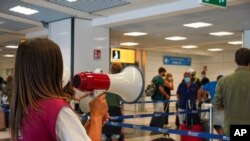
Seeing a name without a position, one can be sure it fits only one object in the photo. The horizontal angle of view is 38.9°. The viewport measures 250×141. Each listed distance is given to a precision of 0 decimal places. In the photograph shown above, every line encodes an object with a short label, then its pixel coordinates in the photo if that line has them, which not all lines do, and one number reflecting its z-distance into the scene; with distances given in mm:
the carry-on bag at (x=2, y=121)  9016
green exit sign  5410
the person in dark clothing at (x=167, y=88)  9425
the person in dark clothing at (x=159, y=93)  9125
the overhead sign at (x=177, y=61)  18444
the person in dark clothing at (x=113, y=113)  5344
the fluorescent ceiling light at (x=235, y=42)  13875
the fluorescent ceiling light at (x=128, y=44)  14609
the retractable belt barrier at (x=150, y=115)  5414
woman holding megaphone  1185
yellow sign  15047
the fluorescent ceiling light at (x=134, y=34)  11109
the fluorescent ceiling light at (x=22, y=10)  7637
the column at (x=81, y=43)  8555
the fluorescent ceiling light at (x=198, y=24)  8952
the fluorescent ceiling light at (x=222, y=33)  10927
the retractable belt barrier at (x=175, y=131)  3638
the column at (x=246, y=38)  9680
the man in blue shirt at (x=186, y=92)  7996
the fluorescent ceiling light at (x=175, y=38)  12250
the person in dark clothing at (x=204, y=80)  10795
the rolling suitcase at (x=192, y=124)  6927
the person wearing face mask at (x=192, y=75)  8620
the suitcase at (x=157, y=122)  6727
